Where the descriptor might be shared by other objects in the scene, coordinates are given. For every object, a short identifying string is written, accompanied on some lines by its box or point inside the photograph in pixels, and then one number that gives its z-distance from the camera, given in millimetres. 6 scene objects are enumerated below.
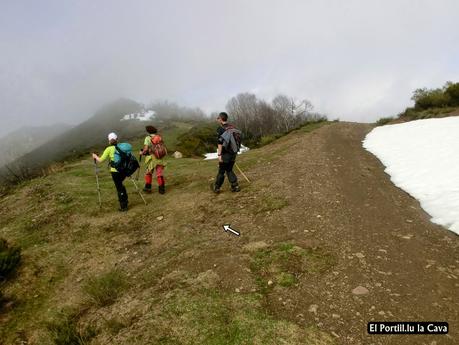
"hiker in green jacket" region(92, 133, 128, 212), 11406
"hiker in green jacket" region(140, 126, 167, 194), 12945
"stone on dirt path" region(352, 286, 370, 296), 5768
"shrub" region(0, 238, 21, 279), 8688
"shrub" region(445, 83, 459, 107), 27328
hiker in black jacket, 11484
